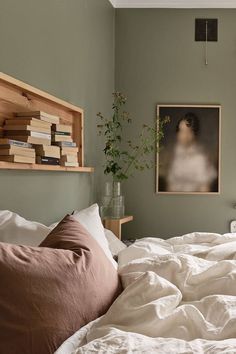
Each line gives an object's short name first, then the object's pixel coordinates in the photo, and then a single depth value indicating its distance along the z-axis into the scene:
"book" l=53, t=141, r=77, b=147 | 2.92
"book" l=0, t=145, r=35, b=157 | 2.29
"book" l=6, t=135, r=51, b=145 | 2.43
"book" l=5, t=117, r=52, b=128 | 2.39
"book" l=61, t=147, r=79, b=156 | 2.99
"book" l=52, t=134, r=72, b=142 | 2.86
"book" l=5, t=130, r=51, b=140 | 2.39
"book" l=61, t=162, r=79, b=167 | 3.01
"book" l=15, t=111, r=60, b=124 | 2.48
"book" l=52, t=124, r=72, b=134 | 2.87
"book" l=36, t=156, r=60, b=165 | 2.64
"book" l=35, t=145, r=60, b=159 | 2.64
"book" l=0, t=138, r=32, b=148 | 2.29
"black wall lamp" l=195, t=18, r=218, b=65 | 4.64
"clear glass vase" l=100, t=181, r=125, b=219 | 3.99
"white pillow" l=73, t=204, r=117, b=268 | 2.42
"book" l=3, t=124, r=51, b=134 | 2.38
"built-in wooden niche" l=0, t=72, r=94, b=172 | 2.34
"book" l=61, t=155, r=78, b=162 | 3.00
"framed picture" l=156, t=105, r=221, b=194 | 4.63
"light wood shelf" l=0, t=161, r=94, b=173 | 2.27
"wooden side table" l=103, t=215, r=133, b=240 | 3.87
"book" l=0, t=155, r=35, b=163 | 2.30
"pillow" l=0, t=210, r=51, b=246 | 2.02
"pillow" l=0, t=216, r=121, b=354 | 1.30
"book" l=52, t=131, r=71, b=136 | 2.86
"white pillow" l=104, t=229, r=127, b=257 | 2.94
